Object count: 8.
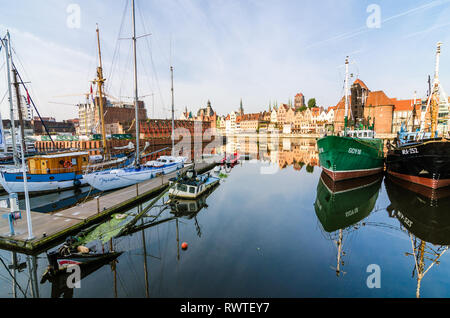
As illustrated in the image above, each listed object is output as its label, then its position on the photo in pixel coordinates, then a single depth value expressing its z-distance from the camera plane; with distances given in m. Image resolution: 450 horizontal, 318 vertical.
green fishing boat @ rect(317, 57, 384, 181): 22.18
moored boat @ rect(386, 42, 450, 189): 18.81
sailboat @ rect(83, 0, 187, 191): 20.59
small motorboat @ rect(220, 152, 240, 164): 38.81
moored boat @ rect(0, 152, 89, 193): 20.20
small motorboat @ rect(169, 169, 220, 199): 19.83
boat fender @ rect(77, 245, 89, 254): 9.82
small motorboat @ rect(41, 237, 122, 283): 8.91
